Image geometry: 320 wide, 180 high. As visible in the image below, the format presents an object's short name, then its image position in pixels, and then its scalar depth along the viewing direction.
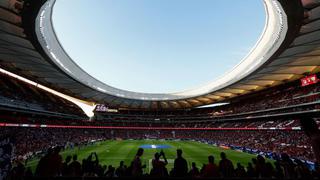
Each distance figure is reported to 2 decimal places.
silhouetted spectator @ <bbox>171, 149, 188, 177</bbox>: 4.15
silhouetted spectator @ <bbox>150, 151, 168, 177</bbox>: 4.20
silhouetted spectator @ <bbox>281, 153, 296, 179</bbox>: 4.98
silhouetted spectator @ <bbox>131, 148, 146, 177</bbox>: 4.53
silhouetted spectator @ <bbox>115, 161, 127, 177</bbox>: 5.15
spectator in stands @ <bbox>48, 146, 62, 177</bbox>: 4.27
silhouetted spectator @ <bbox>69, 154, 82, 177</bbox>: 5.08
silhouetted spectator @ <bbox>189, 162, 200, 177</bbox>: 4.84
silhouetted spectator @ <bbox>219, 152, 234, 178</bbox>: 4.74
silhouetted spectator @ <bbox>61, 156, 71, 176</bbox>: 5.24
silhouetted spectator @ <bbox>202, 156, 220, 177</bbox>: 3.88
